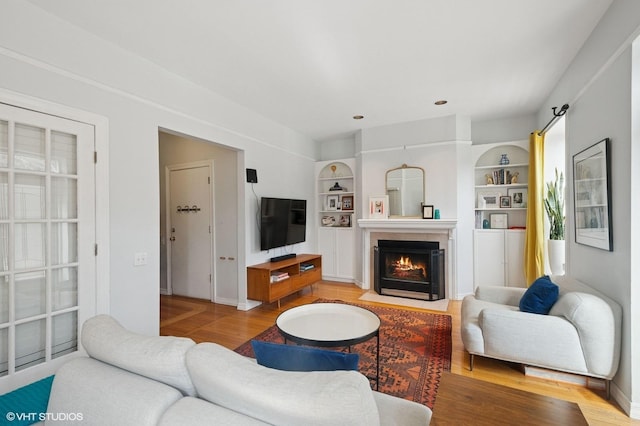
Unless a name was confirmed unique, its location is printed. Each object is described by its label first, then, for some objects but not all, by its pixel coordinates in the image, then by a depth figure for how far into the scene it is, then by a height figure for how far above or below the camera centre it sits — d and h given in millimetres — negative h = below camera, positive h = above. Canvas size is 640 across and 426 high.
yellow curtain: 3904 -5
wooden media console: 3951 -958
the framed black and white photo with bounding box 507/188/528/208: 4508 +210
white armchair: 2039 -939
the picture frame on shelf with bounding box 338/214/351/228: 5673 -173
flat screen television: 4263 -145
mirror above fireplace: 4805 +358
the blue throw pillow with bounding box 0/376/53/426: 1419 -1005
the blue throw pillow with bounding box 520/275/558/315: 2412 -735
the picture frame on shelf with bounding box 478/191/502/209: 4671 +190
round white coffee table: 2052 -901
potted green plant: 3565 -144
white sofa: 832 -565
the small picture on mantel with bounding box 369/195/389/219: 4941 +81
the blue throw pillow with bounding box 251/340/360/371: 1290 -651
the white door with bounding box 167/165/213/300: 4543 -284
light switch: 2707 -421
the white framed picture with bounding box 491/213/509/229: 4559 -158
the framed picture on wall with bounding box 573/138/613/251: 2152 +121
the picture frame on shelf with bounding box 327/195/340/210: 5798 +205
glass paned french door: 1975 -161
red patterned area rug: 2234 -1334
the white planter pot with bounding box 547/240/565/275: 3535 -554
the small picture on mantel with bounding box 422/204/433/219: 4637 -9
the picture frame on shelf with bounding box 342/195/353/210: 5629 +194
